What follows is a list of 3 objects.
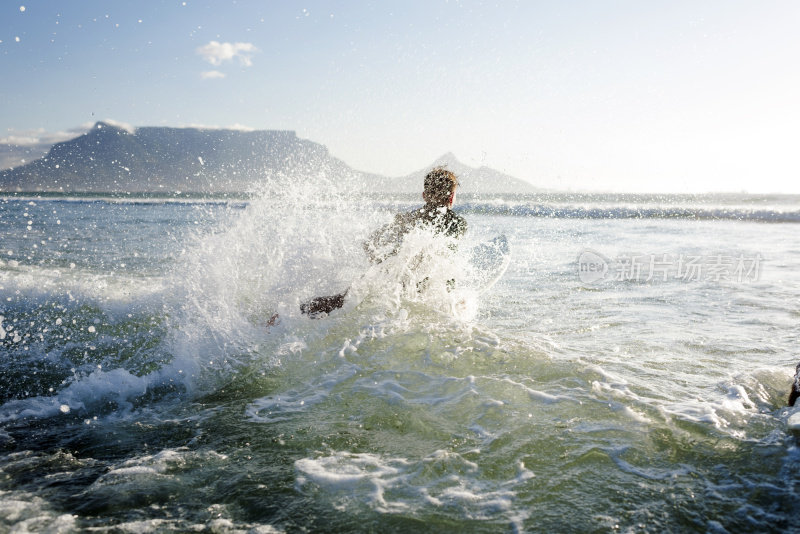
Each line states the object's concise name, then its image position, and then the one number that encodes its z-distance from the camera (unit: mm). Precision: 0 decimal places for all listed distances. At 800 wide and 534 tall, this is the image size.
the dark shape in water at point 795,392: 3305
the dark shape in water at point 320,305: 5523
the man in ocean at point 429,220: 6223
